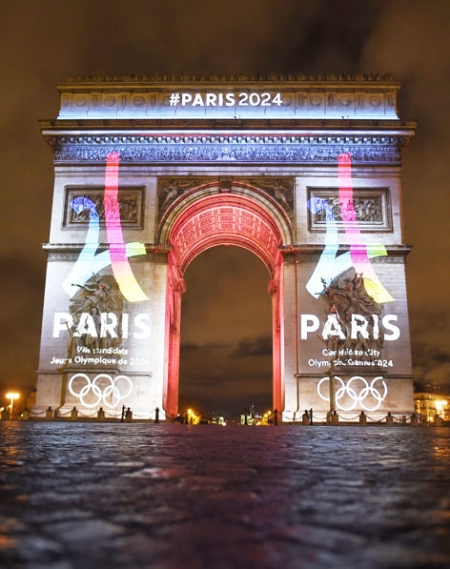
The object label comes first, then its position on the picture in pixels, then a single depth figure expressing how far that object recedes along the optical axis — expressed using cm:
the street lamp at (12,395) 3066
